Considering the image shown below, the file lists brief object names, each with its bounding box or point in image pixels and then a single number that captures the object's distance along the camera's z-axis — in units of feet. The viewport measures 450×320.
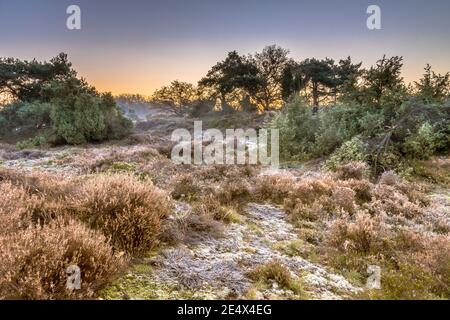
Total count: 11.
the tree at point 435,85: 50.01
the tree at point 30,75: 100.42
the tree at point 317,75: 126.72
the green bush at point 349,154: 39.78
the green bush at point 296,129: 53.21
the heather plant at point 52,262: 9.96
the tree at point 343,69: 127.03
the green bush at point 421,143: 41.75
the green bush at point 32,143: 69.07
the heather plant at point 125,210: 14.93
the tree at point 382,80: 48.08
